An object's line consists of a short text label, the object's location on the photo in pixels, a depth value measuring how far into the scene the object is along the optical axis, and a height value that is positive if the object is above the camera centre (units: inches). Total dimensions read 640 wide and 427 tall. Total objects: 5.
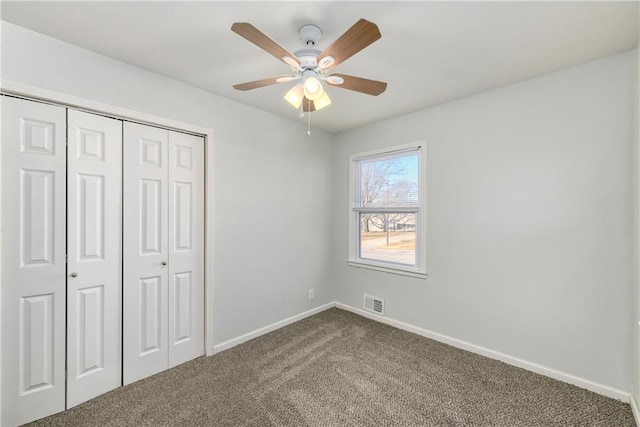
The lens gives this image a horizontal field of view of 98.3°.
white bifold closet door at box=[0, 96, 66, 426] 67.2 -11.8
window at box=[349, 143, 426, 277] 123.0 +2.2
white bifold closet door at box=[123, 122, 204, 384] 86.7 -12.0
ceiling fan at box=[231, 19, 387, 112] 51.5 +34.1
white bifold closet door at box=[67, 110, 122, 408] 76.2 -12.0
